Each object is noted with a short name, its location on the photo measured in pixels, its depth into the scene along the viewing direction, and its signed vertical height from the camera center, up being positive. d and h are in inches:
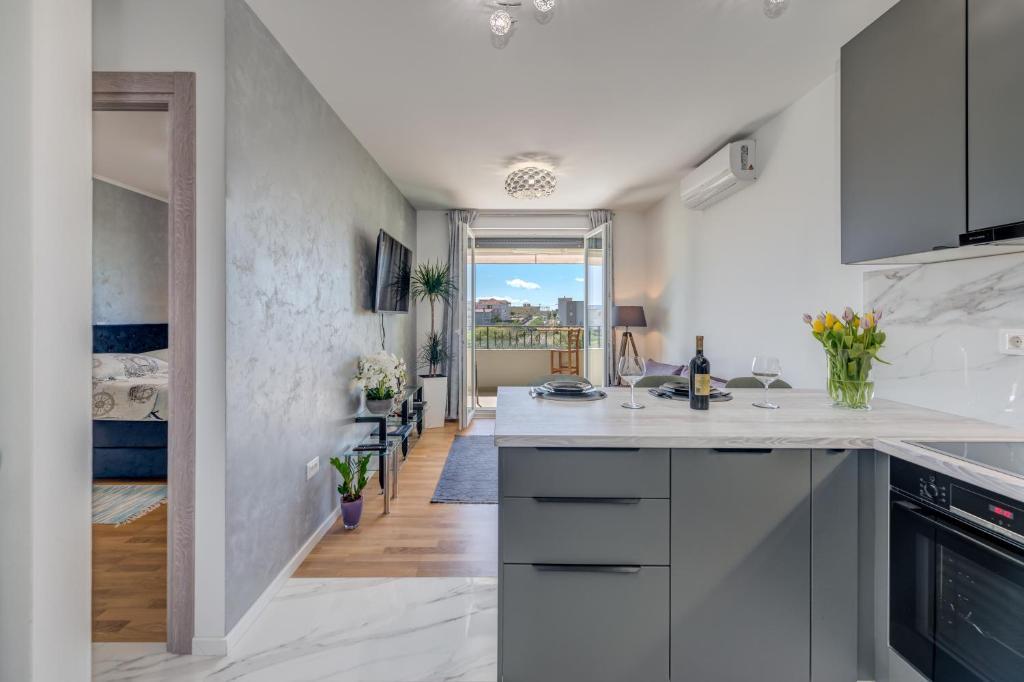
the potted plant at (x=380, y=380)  129.1 -12.3
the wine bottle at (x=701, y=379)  69.3 -6.3
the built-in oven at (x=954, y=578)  41.1 -24.6
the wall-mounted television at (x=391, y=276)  144.9 +21.8
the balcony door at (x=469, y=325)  220.1 +6.4
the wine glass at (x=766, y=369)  70.7 -4.9
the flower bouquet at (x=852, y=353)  71.6 -2.3
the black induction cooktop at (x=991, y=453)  46.4 -12.8
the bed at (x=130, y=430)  140.3 -29.2
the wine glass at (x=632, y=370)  71.4 -5.0
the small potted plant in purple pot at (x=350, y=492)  107.9 -38.1
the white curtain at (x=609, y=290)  218.5 +23.7
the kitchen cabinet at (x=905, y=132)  56.2 +28.9
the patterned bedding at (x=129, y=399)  140.0 -19.3
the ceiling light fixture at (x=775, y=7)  68.3 +51.0
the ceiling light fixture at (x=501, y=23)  70.3 +49.7
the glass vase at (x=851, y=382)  71.9 -7.0
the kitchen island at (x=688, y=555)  55.2 -26.8
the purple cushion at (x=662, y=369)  165.0 -11.7
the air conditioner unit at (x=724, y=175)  127.7 +49.5
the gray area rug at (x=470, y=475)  128.5 -44.6
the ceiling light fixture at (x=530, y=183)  151.9 +53.6
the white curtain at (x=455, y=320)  220.2 +8.9
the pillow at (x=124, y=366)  156.0 -10.5
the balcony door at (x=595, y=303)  221.5 +17.9
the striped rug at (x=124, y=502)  115.2 -45.8
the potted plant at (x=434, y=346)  208.8 -3.8
